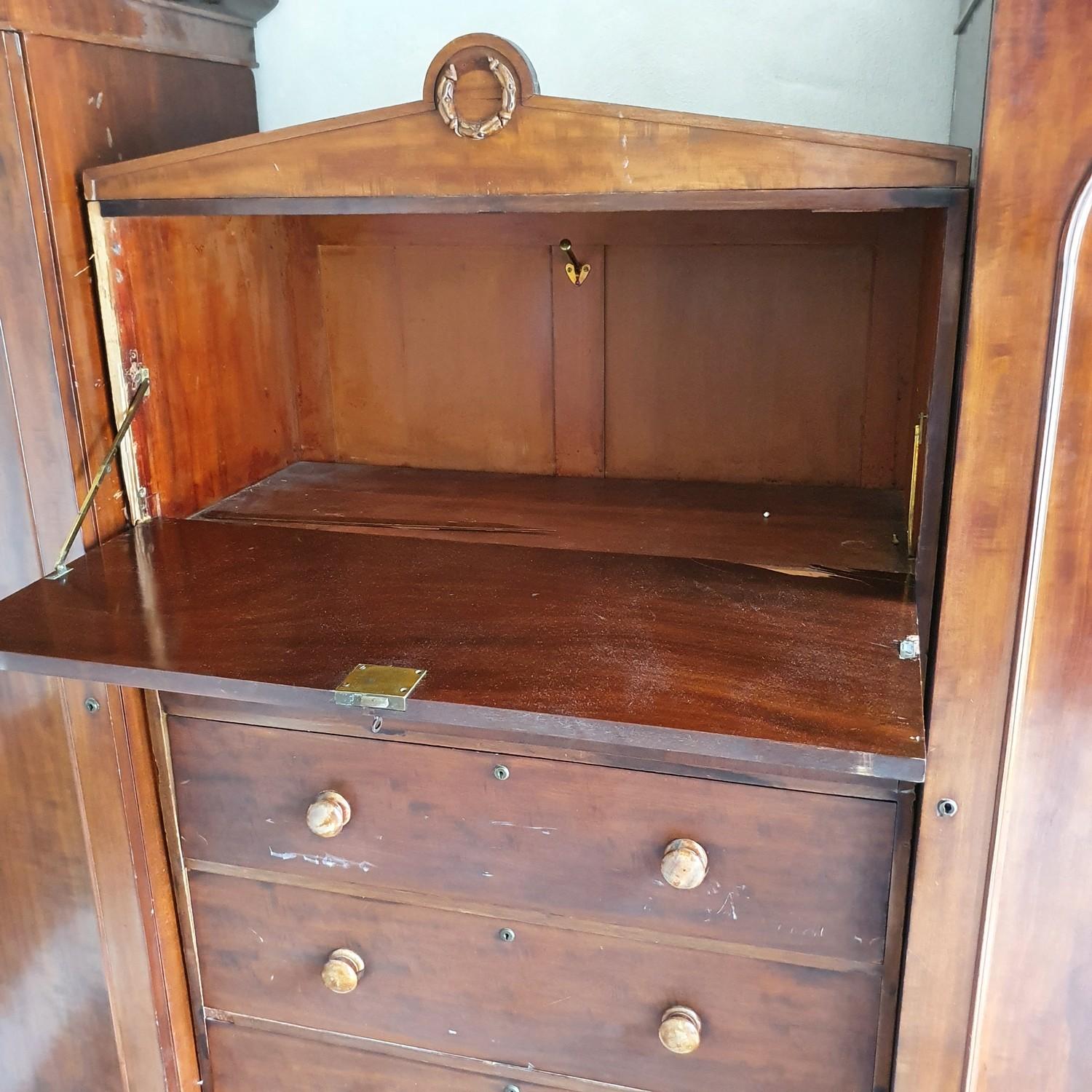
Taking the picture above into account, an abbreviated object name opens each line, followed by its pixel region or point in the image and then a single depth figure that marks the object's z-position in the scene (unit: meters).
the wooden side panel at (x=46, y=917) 1.14
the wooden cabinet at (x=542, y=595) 0.85
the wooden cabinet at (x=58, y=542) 1.02
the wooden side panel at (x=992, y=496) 0.71
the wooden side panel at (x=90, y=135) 1.02
